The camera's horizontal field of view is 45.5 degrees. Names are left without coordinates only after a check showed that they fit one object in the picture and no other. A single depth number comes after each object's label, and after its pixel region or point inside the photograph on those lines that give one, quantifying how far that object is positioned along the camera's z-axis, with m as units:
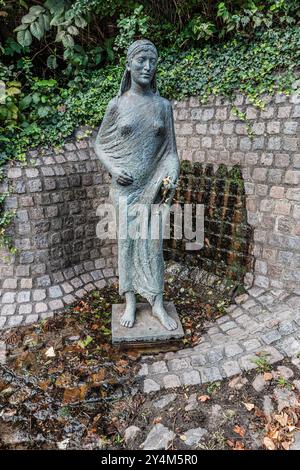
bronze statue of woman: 3.04
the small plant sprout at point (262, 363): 3.04
